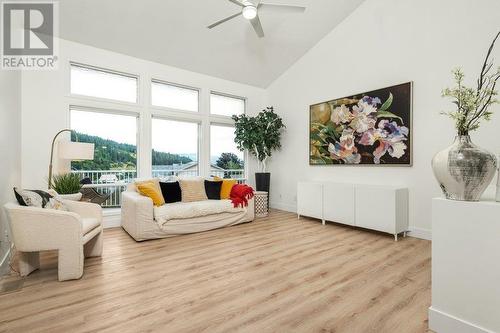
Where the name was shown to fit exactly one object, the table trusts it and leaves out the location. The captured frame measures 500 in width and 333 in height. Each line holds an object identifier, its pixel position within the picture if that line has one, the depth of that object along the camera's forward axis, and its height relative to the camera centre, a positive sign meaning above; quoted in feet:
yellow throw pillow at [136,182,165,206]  12.07 -1.33
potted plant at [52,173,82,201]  11.35 -0.95
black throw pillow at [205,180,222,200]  14.71 -1.44
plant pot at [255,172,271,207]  18.02 -1.17
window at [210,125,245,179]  18.48 +0.79
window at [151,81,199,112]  15.88 +4.60
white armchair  7.11 -2.06
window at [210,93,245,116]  18.43 +4.66
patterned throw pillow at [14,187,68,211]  7.59 -1.12
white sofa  11.12 -2.79
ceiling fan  10.22 +6.54
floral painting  12.19 +2.04
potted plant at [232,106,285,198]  17.60 +2.15
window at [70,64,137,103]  13.39 +4.62
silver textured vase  4.59 -0.07
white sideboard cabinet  11.54 -2.07
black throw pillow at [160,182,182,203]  13.55 -1.48
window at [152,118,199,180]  15.94 +1.12
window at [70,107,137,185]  13.67 +1.25
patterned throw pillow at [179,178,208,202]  13.98 -1.43
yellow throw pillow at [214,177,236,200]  14.81 -1.39
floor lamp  10.94 +0.61
